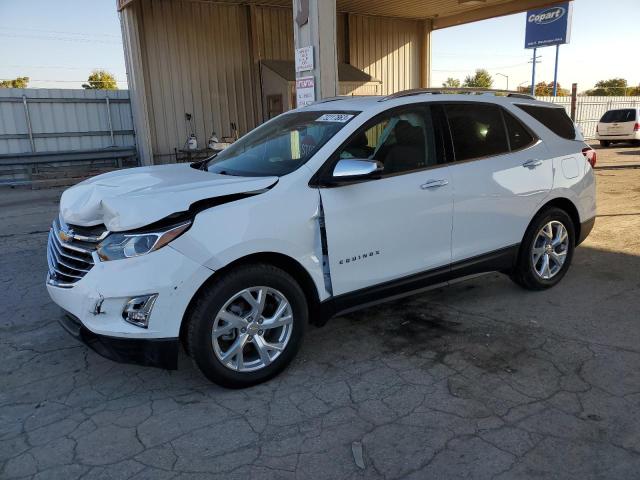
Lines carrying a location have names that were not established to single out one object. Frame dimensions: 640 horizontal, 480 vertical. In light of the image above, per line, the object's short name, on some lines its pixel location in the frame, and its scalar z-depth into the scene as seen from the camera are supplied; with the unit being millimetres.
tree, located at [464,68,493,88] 79162
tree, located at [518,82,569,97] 65625
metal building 13023
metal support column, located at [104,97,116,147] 13844
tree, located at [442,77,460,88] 78212
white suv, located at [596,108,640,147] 20234
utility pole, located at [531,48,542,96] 29694
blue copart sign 26344
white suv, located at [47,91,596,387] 2982
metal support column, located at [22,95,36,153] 12961
